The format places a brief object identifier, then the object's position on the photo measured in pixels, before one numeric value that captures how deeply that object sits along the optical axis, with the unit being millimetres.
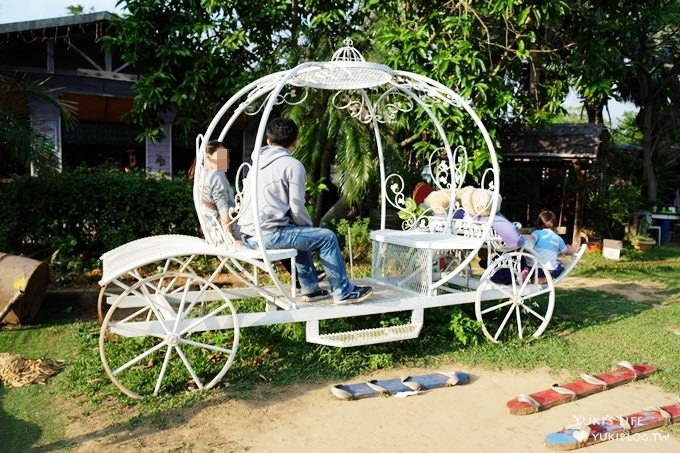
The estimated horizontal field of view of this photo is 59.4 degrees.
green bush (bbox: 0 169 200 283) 7559
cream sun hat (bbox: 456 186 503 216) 5953
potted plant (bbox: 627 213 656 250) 13836
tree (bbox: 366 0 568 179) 7629
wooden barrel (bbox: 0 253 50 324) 5852
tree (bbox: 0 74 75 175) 6625
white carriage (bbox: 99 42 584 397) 4383
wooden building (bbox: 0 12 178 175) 10031
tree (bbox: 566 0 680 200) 8539
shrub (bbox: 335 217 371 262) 9398
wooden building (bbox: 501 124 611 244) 12727
